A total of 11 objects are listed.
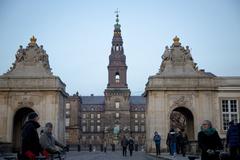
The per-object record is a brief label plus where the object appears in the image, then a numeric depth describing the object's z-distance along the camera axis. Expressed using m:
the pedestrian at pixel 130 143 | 24.17
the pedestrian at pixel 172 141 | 18.20
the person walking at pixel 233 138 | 9.93
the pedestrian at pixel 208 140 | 7.62
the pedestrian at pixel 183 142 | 18.87
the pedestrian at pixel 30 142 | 6.70
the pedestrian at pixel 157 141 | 19.27
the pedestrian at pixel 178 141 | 19.98
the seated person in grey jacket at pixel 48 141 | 7.41
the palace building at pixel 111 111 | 77.06
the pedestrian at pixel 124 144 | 23.90
